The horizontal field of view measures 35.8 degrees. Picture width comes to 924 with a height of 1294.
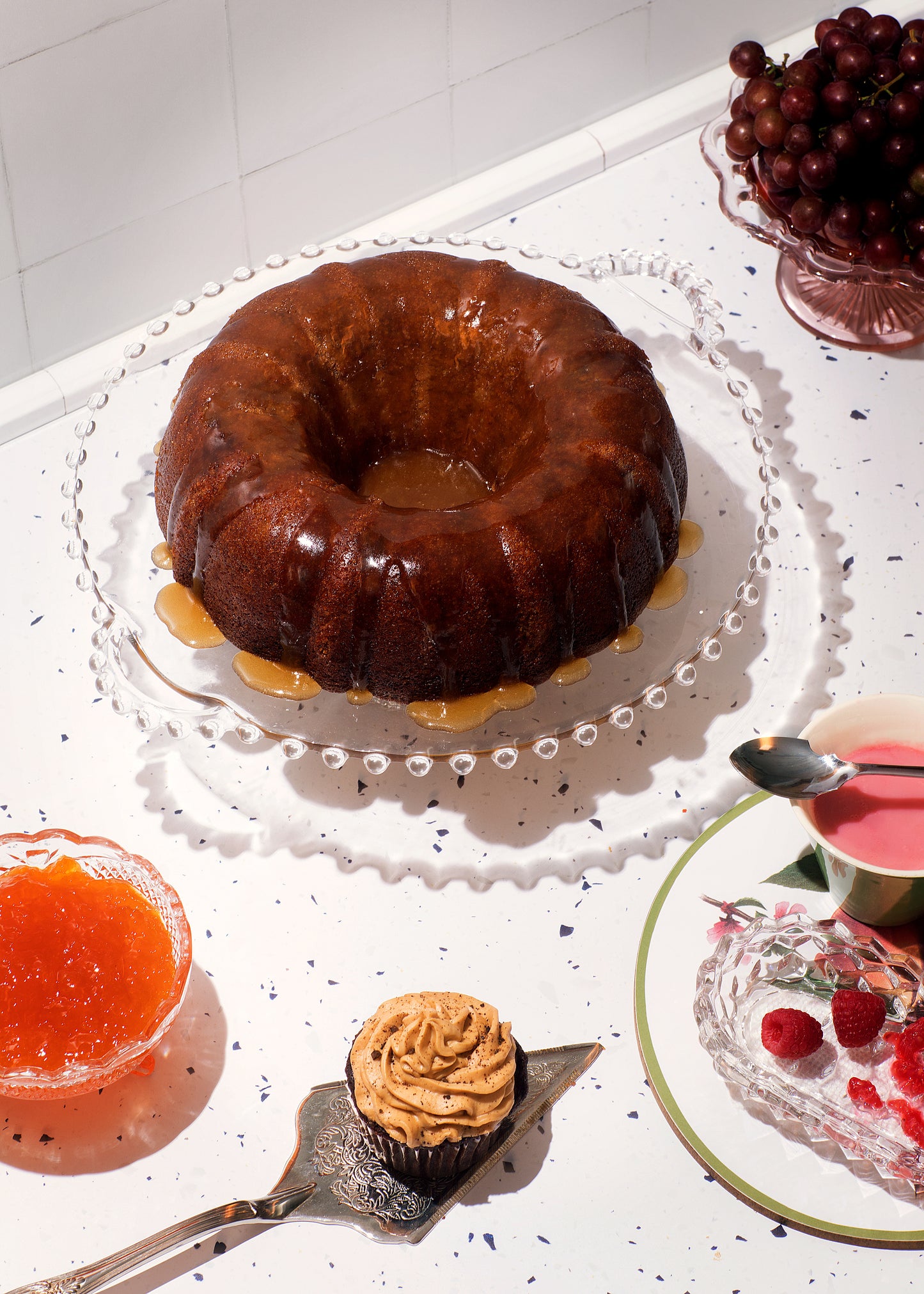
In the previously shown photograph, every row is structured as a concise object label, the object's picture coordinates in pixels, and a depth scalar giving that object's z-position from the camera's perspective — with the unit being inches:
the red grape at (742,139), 64.2
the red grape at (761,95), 62.1
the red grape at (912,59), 60.4
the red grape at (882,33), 61.4
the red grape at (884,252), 62.2
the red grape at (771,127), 62.0
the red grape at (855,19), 62.1
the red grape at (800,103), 60.8
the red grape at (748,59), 64.5
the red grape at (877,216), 61.8
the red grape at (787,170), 62.0
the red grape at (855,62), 60.5
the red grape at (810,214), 62.3
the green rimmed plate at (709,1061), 45.3
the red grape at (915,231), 61.8
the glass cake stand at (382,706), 53.1
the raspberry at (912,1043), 45.8
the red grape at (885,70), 61.2
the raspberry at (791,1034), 46.0
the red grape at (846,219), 61.9
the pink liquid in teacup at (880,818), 48.0
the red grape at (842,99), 60.4
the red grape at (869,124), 59.9
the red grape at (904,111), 59.8
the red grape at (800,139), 61.1
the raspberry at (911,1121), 45.1
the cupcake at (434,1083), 43.9
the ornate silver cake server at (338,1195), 44.7
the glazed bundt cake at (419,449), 51.4
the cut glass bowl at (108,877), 46.1
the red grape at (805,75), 61.3
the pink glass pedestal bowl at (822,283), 65.1
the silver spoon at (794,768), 47.8
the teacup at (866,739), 48.1
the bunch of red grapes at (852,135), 60.5
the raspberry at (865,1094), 45.8
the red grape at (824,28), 62.6
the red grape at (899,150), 60.3
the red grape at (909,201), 61.5
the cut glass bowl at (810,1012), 45.8
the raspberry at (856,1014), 45.6
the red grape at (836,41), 61.3
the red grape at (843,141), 60.2
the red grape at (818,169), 60.7
